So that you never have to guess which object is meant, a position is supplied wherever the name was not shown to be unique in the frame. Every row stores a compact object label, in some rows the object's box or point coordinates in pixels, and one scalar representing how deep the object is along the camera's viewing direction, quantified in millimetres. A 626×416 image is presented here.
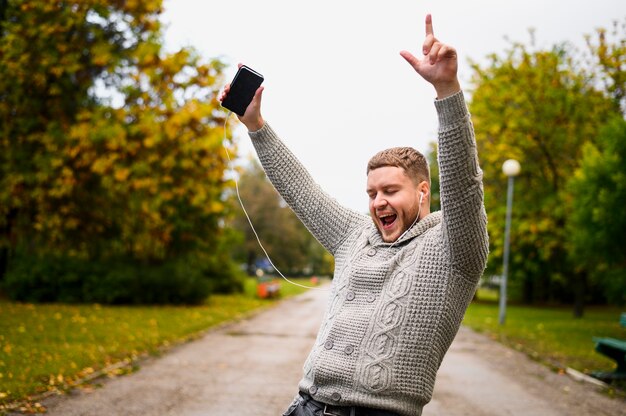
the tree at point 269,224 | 60875
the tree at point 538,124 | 24188
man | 2150
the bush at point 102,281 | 20120
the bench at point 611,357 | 9906
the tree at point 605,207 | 15195
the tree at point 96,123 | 16797
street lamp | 19516
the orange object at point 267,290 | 30359
